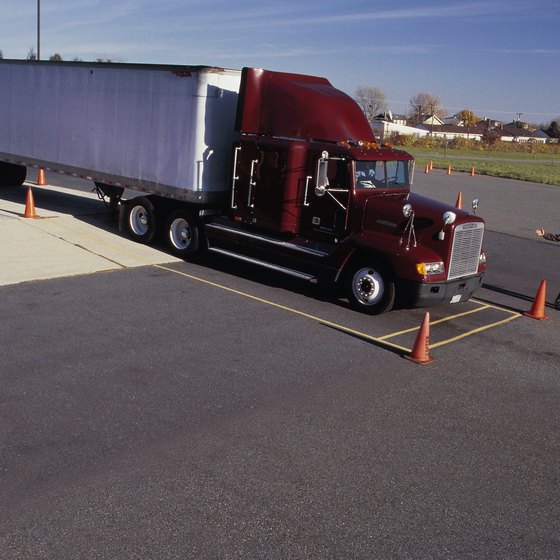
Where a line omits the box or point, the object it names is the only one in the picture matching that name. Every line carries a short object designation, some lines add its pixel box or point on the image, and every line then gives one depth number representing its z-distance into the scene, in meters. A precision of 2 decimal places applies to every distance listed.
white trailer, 12.58
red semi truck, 10.52
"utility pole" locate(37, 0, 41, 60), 47.88
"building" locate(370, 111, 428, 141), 128.60
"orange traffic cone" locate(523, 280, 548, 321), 11.37
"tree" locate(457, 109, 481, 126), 183.23
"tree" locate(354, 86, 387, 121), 154.00
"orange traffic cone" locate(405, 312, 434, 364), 8.67
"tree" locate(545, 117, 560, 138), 159.05
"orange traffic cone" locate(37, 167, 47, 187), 22.16
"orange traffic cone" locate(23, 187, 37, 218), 15.91
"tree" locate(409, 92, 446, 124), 188.62
